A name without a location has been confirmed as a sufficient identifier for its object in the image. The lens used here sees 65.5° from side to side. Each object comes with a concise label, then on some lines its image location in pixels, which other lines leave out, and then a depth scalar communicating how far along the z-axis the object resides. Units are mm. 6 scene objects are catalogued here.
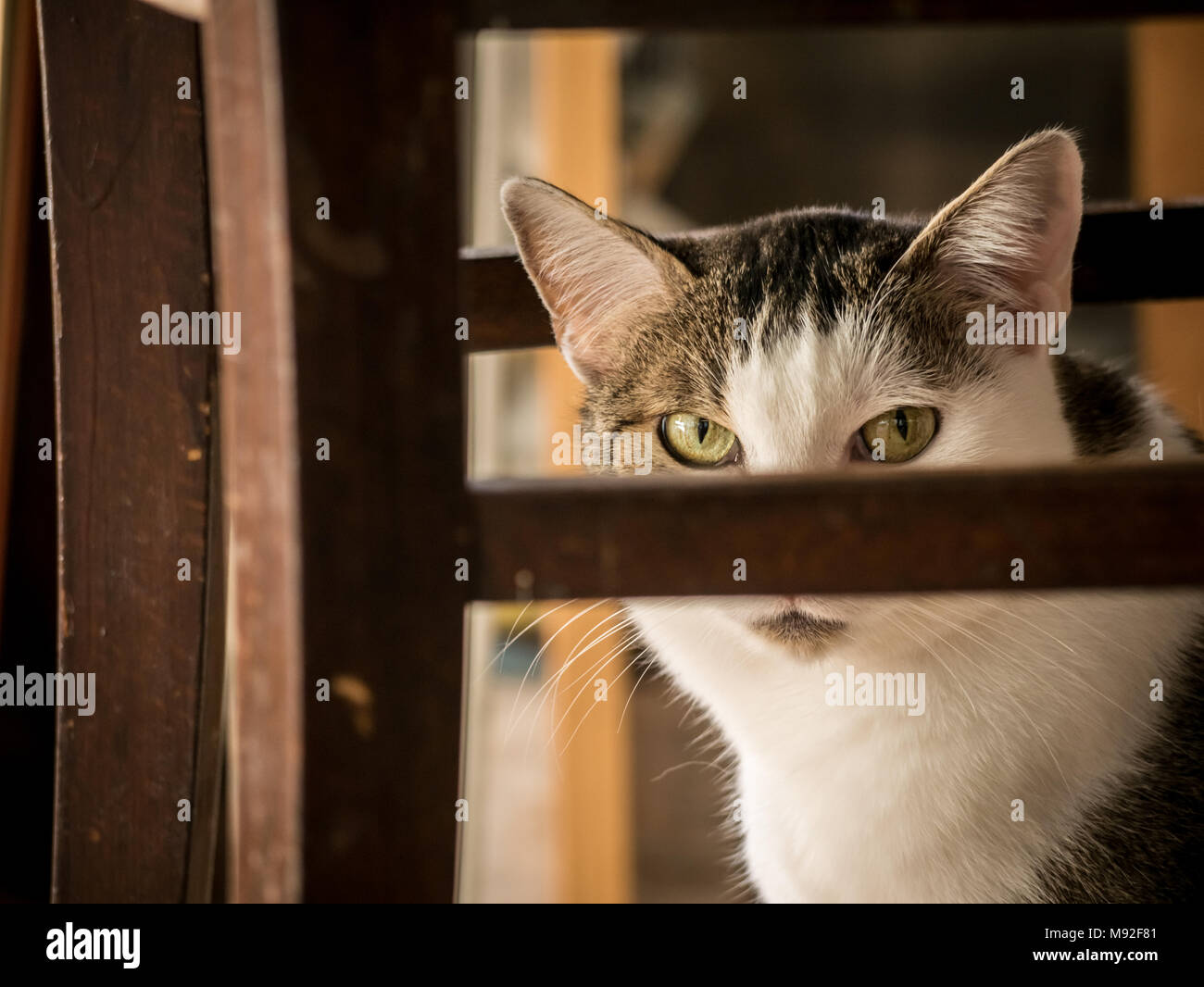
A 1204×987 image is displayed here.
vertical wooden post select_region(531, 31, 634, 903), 2379
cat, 792
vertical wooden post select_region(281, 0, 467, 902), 429
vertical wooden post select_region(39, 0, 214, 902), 701
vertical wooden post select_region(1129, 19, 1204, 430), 2002
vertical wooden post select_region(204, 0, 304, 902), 430
